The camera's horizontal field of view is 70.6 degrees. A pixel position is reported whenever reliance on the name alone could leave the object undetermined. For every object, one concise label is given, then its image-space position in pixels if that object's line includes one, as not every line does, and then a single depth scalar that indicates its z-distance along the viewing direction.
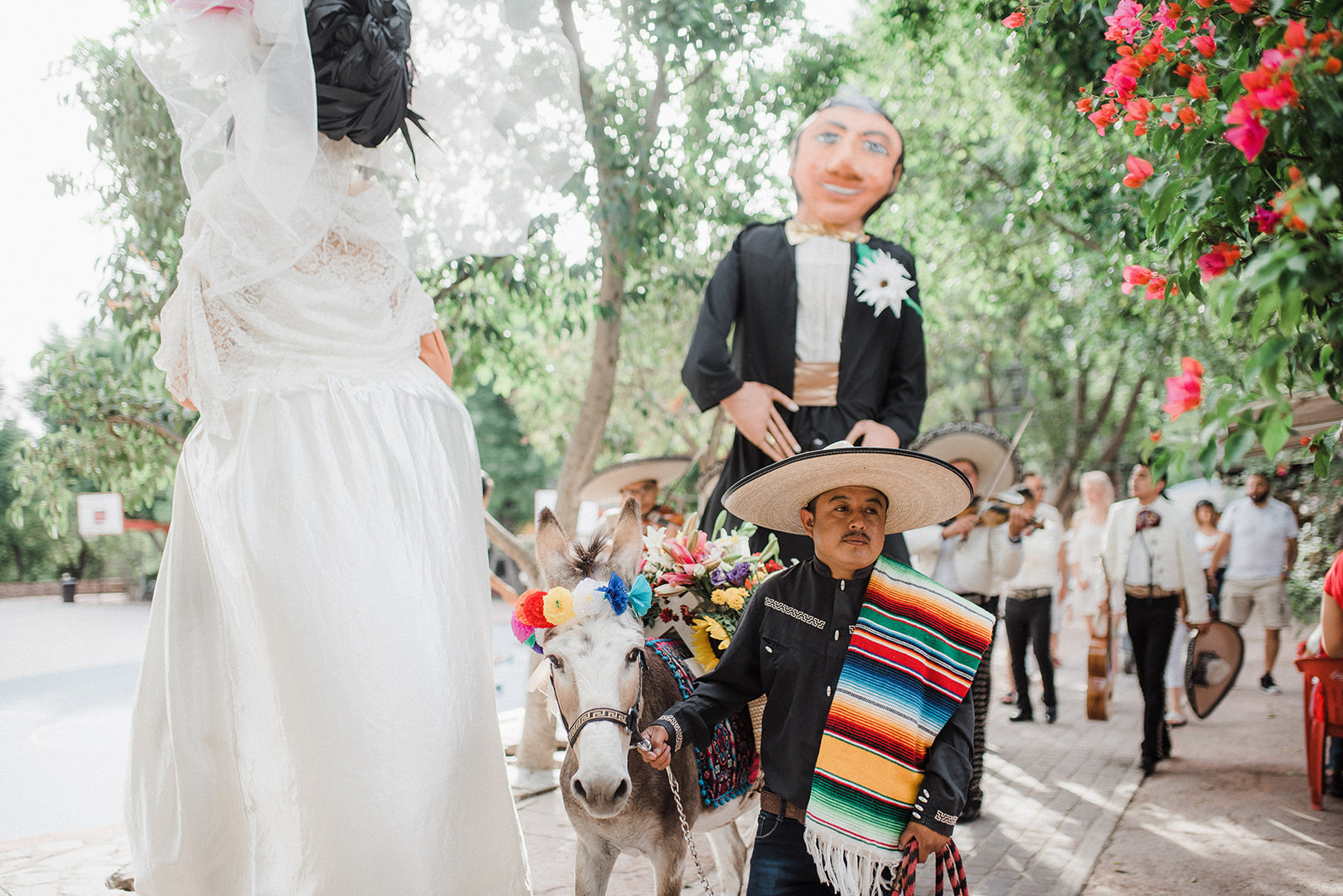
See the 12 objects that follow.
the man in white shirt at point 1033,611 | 8.16
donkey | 2.27
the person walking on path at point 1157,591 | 6.31
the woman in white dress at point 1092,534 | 8.61
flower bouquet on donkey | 3.08
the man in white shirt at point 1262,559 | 9.23
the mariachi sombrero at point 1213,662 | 6.93
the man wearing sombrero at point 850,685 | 2.48
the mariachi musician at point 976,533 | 6.03
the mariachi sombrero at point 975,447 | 5.93
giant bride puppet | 2.25
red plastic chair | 4.83
